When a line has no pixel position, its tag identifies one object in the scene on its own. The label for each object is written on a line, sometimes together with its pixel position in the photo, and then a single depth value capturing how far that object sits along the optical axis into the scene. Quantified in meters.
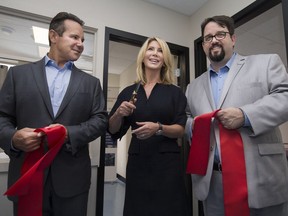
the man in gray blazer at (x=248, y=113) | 1.03
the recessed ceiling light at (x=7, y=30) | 1.88
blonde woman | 1.23
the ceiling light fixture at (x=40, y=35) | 2.01
